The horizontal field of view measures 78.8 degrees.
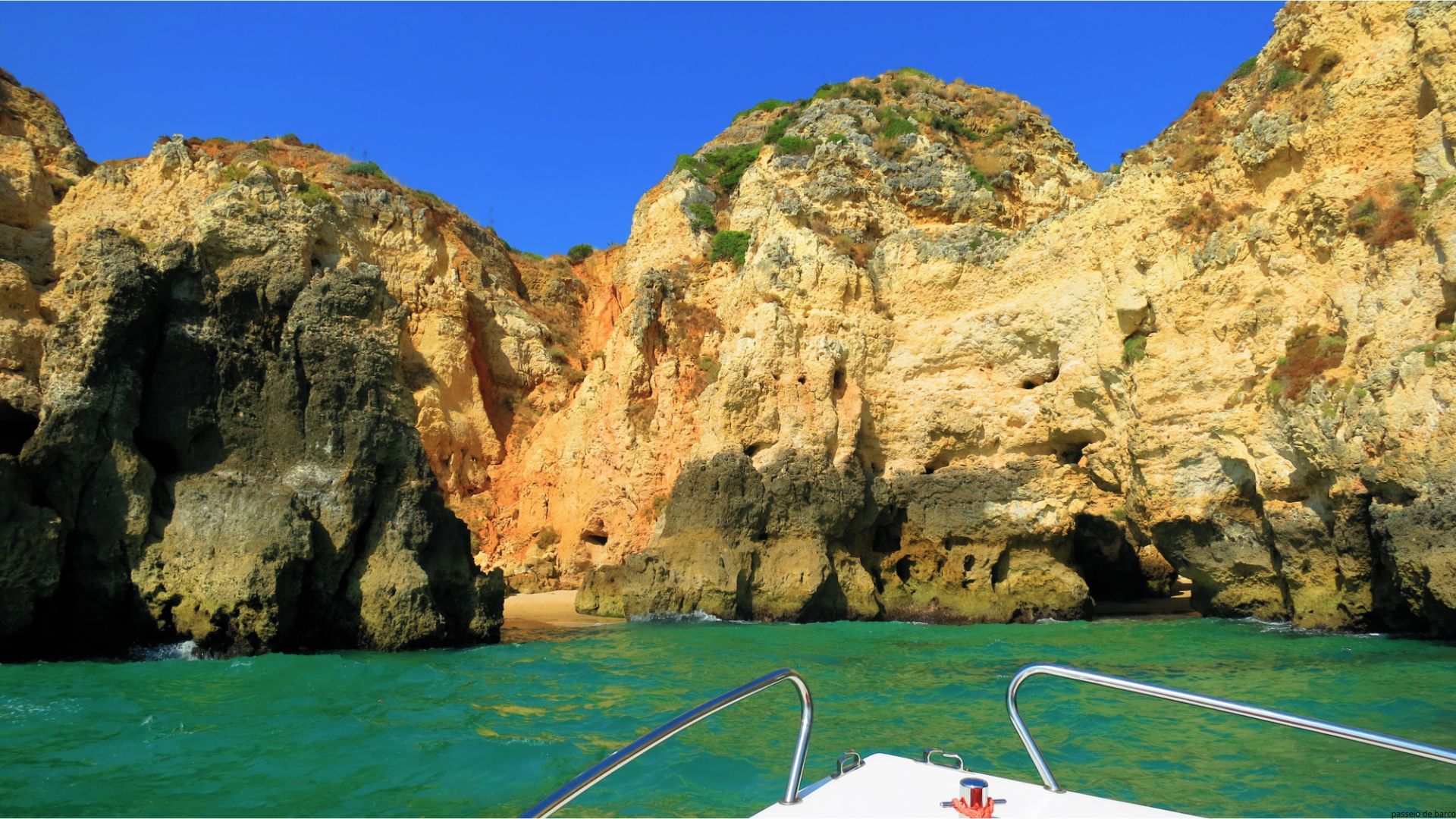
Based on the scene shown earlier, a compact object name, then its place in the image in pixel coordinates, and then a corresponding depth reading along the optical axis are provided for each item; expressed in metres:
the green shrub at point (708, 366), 24.83
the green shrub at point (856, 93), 29.50
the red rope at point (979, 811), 3.49
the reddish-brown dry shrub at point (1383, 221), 14.45
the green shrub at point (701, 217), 28.19
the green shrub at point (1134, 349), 18.31
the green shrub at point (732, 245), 26.53
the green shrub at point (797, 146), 26.70
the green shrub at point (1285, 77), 17.27
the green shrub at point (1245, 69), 19.47
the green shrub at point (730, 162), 30.33
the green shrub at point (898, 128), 26.38
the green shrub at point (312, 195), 25.43
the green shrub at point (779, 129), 28.95
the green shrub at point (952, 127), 28.16
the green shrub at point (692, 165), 30.34
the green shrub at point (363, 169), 30.23
